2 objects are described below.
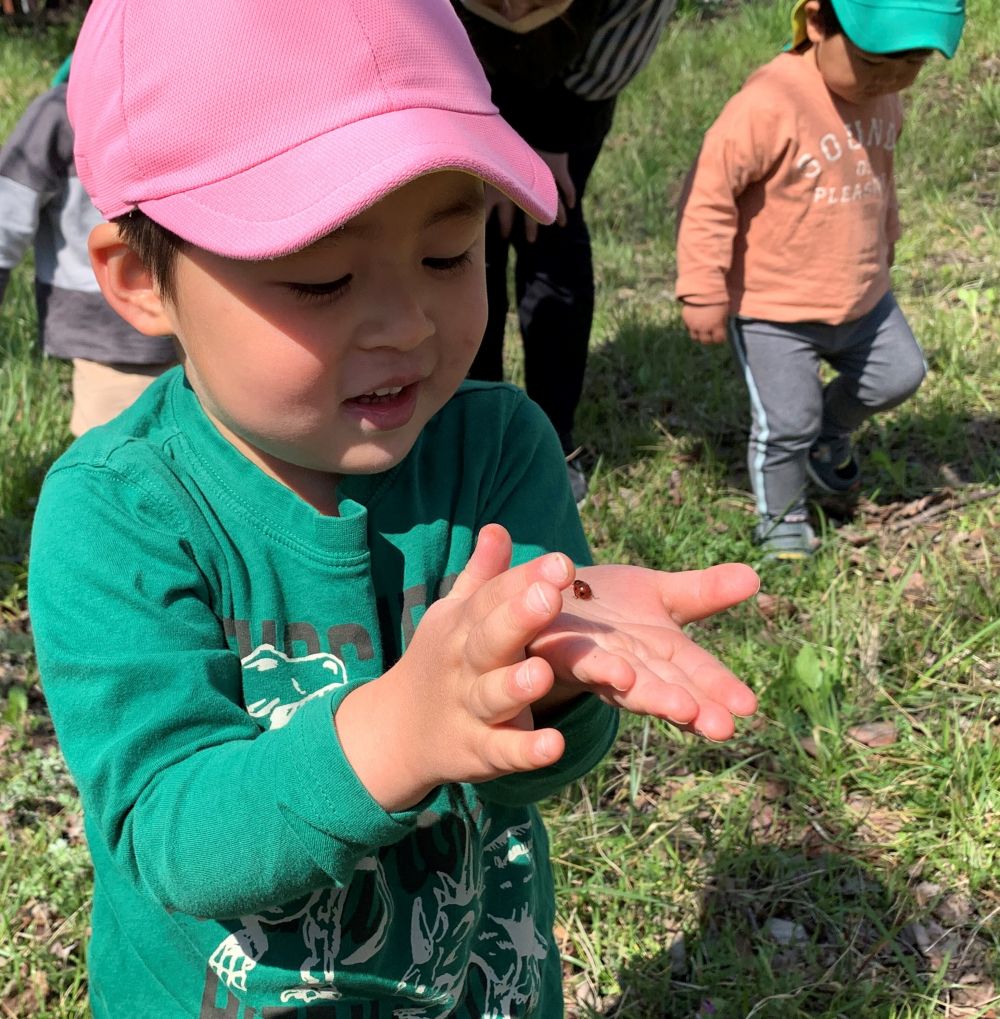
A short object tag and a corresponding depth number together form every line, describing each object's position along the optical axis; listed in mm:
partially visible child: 2932
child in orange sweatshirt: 3232
